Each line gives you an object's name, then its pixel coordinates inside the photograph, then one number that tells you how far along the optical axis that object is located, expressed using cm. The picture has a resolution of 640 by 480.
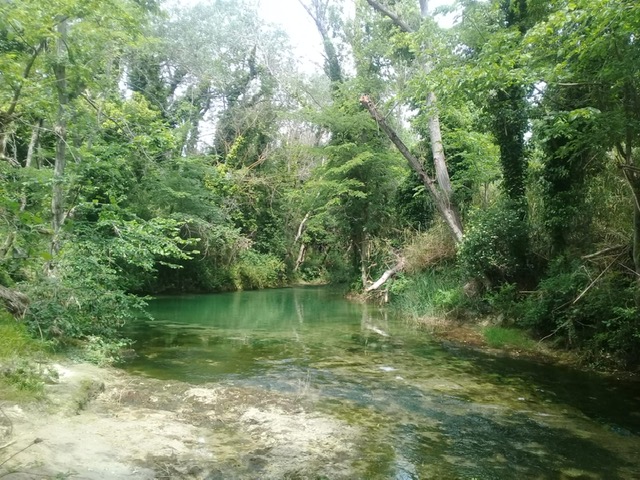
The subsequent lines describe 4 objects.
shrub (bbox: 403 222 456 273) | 1644
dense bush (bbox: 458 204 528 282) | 1194
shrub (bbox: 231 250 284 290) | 2627
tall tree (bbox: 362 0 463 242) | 1509
